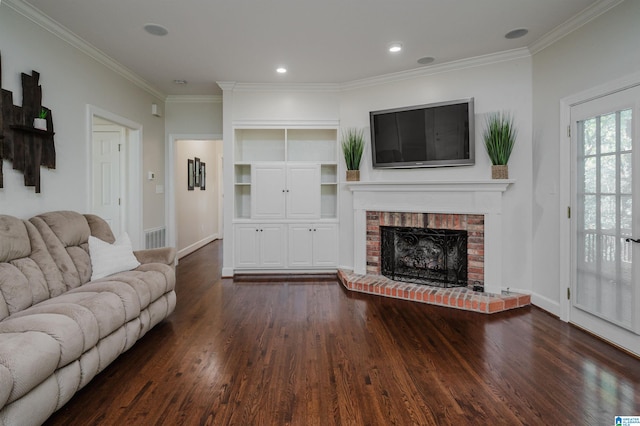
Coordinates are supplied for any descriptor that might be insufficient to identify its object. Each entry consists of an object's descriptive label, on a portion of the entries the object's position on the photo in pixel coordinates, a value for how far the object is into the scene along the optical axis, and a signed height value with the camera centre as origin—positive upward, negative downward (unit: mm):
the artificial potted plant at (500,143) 3578 +689
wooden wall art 2631 +620
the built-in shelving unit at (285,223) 4824 -188
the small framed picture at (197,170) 6934 +802
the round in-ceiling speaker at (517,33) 3203 +1670
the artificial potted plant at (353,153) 4477 +738
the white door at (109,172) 4594 +506
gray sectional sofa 1546 -596
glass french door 2496 -65
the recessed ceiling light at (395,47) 3490 +1678
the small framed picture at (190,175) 6523 +677
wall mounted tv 3848 +876
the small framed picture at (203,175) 7340 +758
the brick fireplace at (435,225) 3584 -184
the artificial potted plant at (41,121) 2809 +734
